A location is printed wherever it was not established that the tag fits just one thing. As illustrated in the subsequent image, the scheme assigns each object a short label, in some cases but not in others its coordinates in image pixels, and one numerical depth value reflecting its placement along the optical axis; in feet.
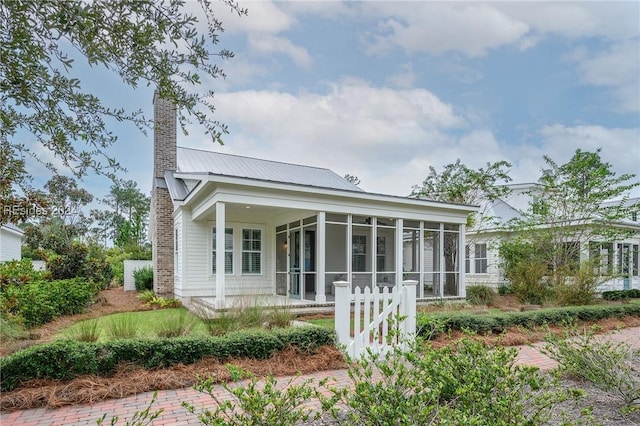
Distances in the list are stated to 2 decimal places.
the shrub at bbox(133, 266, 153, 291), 54.85
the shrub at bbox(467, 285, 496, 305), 47.73
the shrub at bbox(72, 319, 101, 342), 18.49
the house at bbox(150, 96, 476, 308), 40.62
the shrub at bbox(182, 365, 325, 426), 8.84
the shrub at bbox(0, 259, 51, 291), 36.19
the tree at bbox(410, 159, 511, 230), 68.54
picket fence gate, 20.01
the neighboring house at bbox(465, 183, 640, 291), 64.80
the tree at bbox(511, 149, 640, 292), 48.21
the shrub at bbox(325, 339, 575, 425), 8.98
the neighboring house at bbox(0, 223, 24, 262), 74.69
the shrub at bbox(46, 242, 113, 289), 46.32
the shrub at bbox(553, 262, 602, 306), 40.96
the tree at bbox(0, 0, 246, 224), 8.45
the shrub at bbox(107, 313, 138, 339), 19.43
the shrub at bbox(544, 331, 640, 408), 13.73
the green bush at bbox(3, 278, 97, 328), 28.86
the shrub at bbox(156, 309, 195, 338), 20.02
